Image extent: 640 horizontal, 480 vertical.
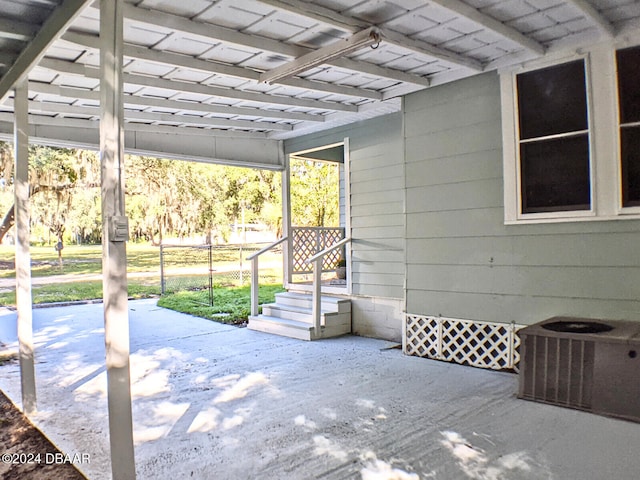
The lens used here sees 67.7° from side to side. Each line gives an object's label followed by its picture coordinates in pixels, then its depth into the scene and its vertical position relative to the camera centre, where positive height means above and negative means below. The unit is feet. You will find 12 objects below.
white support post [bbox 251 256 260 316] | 23.72 -2.31
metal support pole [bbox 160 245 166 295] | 37.73 -2.81
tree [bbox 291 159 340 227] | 51.21 +4.81
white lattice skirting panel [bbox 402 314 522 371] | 15.07 -3.54
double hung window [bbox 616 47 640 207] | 12.66 +2.98
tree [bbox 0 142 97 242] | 41.24 +6.53
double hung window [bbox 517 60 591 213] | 13.61 +2.82
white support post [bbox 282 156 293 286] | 25.55 +0.79
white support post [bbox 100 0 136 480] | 7.50 +0.24
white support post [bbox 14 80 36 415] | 12.00 -0.07
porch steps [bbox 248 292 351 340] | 20.94 -3.62
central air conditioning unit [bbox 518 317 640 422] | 10.96 -3.18
